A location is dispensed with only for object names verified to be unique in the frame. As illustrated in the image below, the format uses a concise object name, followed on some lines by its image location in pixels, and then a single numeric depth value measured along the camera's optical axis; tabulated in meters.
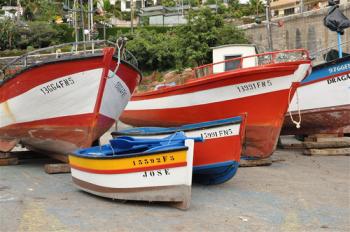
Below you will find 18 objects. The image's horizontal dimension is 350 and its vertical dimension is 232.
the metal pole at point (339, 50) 12.09
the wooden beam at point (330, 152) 11.86
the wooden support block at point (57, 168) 9.73
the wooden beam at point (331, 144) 11.98
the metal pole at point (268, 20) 17.12
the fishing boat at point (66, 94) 8.98
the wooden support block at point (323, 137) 12.34
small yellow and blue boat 6.86
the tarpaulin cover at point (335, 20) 12.72
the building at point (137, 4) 71.86
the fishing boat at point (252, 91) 10.13
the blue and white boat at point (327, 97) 11.66
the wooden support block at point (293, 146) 12.91
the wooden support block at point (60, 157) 10.02
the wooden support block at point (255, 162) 10.52
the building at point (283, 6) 54.74
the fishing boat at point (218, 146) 8.24
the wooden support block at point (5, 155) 10.56
